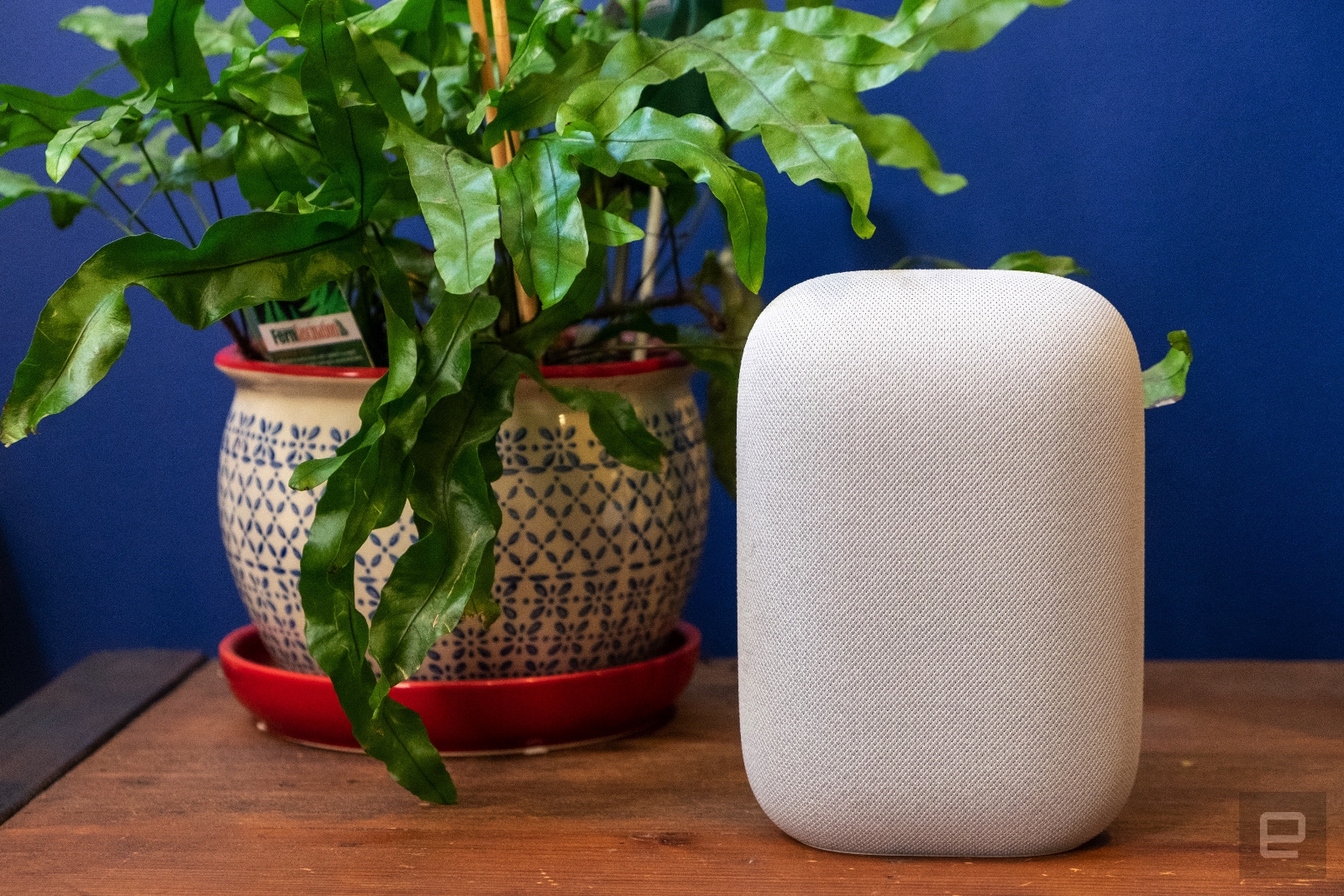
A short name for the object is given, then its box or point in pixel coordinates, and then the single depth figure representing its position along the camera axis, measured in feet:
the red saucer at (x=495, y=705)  2.82
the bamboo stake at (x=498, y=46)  2.70
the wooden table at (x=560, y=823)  2.50
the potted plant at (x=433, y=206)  2.52
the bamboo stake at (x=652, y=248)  3.10
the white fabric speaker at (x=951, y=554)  2.46
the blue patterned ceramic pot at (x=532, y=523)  2.79
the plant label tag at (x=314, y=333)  2.85
